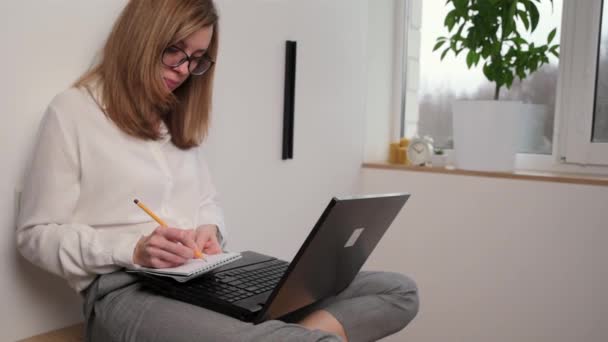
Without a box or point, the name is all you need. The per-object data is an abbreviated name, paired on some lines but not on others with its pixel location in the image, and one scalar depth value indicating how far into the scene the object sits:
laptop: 1.00
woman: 1.05
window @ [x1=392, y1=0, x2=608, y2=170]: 2.11
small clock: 2.30
